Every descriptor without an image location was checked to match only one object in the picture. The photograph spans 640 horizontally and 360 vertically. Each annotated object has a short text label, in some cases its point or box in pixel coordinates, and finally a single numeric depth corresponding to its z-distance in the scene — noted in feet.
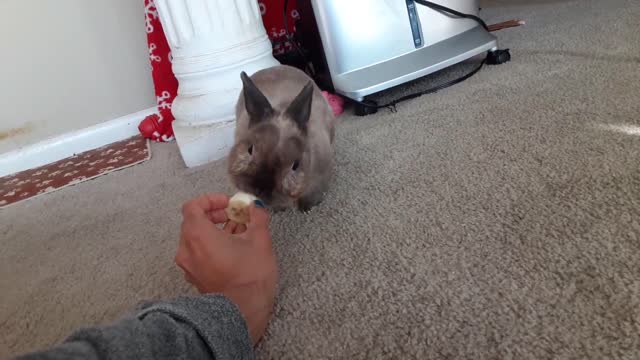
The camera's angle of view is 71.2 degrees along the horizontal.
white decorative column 4.51
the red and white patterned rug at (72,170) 4.79
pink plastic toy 4.72
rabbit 2.61
